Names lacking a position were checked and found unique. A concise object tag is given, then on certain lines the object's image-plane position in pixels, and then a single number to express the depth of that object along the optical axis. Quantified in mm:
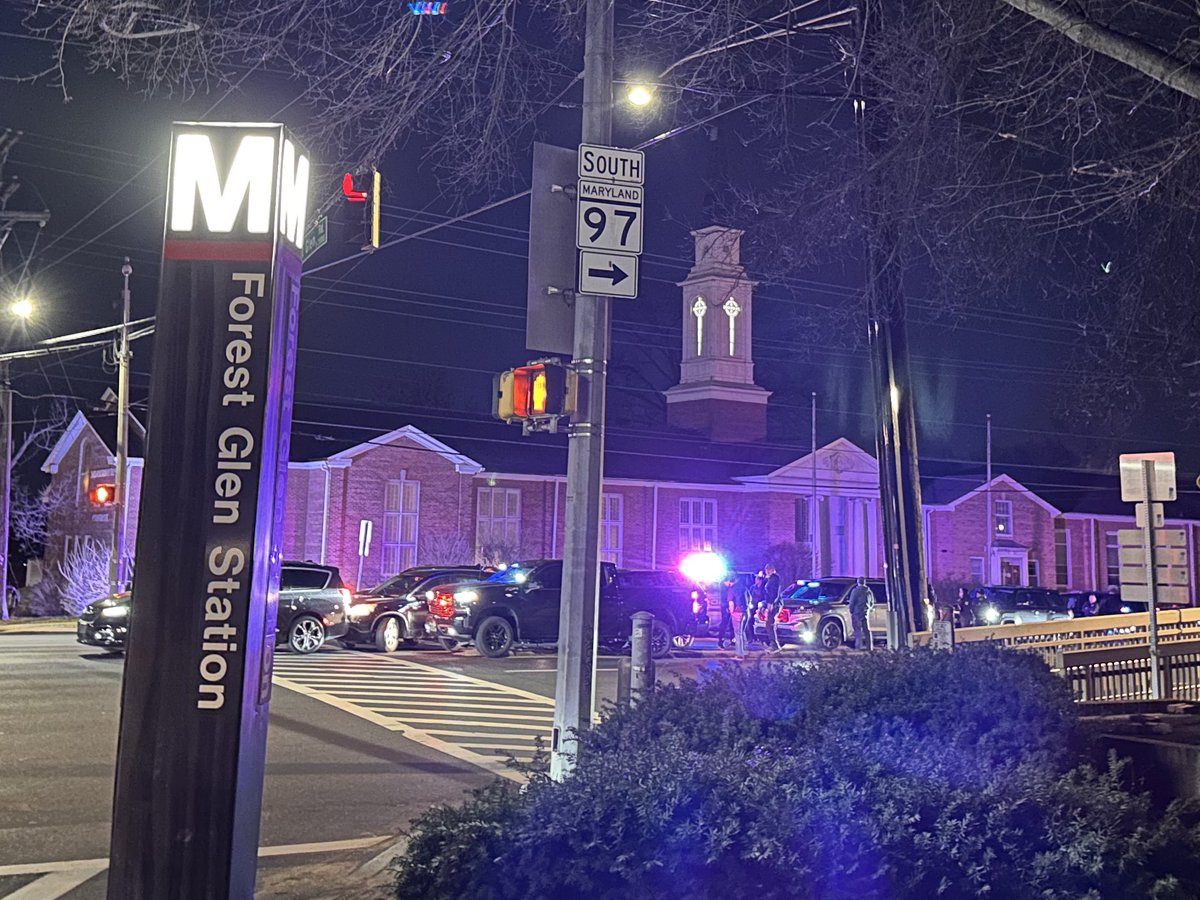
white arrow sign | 8594
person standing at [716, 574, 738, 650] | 27031
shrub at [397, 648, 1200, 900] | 4766
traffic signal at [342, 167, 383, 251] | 9242
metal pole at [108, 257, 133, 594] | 28297
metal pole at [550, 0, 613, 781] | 8227
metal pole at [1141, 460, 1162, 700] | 14328
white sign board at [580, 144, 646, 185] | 8734
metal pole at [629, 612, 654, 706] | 9266
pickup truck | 21969
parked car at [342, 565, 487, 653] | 22938
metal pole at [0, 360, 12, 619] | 31438
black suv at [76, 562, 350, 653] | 21438
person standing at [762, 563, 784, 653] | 26188
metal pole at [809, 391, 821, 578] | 52306
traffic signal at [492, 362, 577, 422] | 8609
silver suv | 27625
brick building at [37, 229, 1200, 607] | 43656
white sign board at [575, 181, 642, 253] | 8703
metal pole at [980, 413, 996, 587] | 53062
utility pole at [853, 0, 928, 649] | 13438
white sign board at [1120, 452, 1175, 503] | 14648
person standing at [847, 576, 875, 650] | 25391
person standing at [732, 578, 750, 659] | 24984
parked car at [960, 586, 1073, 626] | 36641
